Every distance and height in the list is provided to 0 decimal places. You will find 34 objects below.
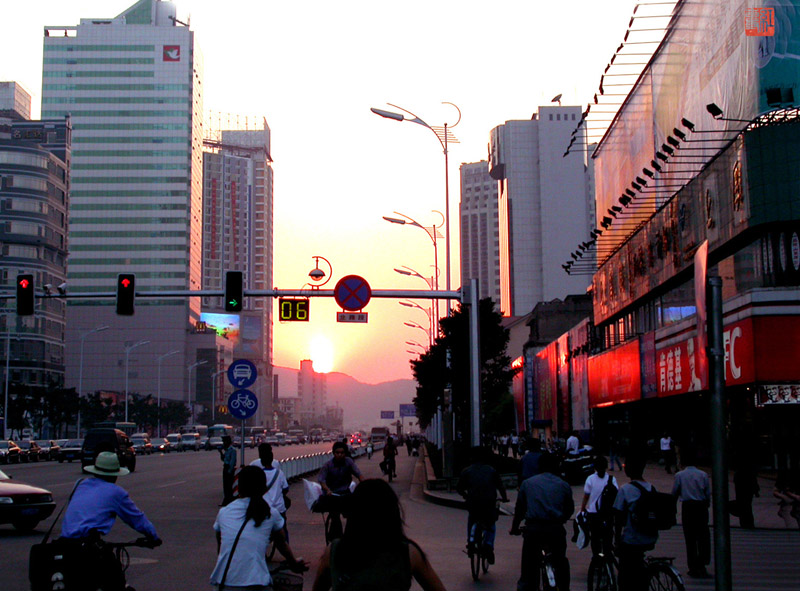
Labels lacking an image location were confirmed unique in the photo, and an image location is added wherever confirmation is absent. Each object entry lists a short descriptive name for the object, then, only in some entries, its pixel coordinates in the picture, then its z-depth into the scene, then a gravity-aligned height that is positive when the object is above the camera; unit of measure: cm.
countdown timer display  2453 +236
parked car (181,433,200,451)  9038 -335
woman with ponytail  636 -87
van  4178 -169
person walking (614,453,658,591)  920 -133
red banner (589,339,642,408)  4400 +118
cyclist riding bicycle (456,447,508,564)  1275 -121
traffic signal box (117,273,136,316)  2356 +269
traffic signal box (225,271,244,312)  2327 +275
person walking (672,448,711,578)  1320 -153
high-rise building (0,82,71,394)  10650 +1784
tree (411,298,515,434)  4325 +197
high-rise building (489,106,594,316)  17862 +3612
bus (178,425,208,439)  12007 -297
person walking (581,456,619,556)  1170 -127
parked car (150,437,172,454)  8425 -340
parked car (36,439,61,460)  6429 -285
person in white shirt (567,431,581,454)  3331 -147
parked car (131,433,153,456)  7499 -296
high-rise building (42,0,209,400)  17050 +4473
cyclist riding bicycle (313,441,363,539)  1416 -100
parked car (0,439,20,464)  5466 -254
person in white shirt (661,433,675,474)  3878 -197
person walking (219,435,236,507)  2372 -146
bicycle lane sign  1709 +1
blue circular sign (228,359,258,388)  1731 +54
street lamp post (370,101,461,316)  3177 +993
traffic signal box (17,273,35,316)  2375 +271
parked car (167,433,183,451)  9000 -328
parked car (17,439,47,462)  6150 -273
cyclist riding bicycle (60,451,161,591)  748 -88
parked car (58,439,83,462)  5866 -262
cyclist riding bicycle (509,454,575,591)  977 -123
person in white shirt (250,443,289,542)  1298 -101
